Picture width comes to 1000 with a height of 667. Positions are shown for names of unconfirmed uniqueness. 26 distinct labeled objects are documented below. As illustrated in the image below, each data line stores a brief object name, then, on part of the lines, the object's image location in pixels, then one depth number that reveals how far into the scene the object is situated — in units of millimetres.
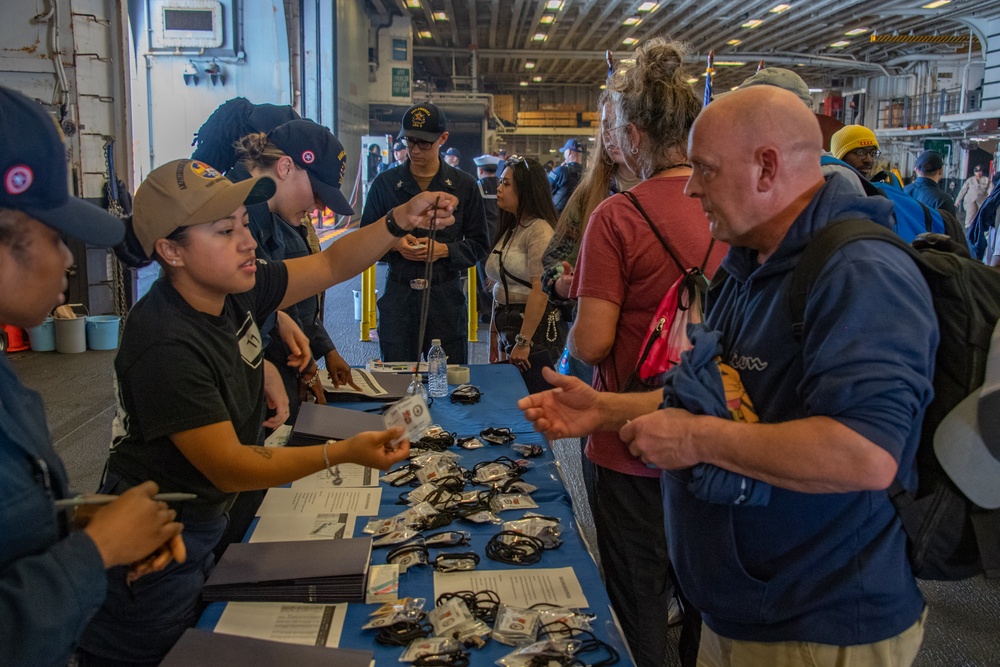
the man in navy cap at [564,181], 7539
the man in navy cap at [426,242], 3705
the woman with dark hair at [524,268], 3920
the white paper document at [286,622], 1388
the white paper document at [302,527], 1769
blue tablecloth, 1379
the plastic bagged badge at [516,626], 1354
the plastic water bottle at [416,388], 2607
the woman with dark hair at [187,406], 1477
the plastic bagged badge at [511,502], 1928
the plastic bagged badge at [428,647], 1305
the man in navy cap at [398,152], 11044
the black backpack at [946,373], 1056
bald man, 1014
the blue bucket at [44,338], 6535
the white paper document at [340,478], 2096
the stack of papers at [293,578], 1501
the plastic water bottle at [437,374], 3076
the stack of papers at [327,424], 2266
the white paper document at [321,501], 1926
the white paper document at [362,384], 2939
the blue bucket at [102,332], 6738
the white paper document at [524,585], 1502
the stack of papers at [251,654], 1251
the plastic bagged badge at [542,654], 1283
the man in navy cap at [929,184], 6082
